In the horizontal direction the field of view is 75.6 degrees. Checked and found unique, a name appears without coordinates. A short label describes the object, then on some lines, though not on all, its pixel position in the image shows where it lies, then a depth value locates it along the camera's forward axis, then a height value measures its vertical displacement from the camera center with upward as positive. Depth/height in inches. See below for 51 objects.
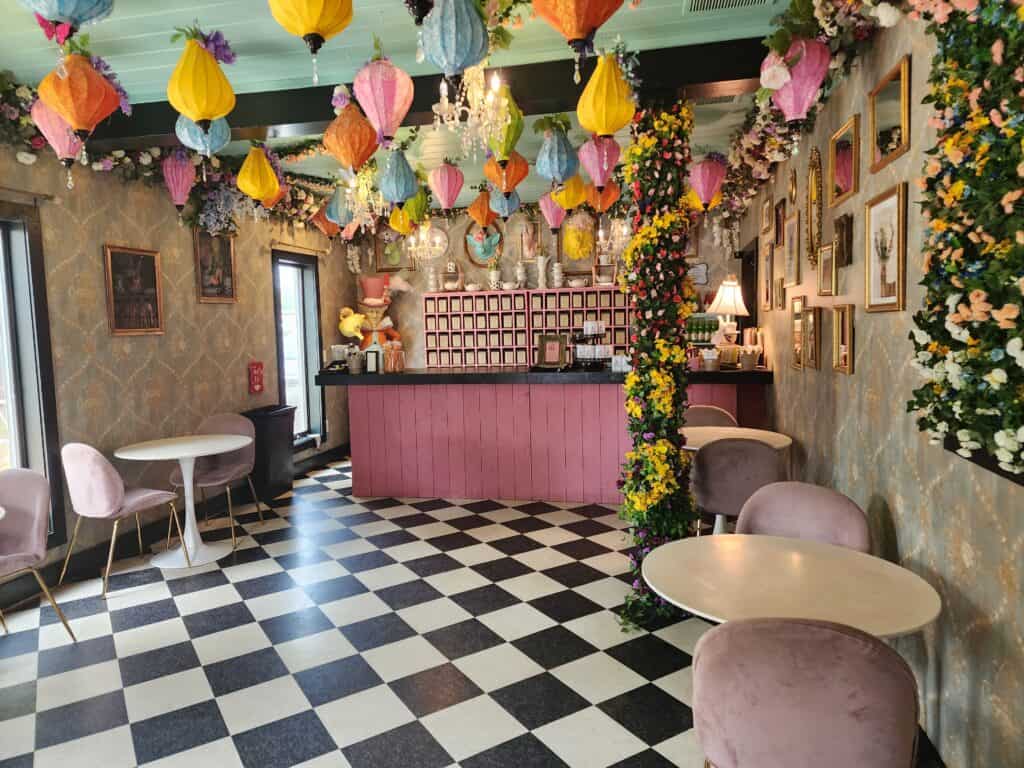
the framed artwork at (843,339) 118.7 -1.6
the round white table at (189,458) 169.2 -28.2
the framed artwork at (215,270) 219.1 +27.3
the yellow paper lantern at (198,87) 97.6 +39.1
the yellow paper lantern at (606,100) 106.0 +38.3
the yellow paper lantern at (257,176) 151.8 +39.9
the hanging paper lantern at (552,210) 210.8 +41.5
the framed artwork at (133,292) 182.2 +17.3
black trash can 234.2 -37.2
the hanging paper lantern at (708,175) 181.9 +44.1
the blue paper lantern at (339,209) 200.5 +42.0
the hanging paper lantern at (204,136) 122.6 +40.1
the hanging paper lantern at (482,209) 208.1 +41.8
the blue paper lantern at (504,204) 202.5 +42.3
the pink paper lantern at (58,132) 112.5 +38.3
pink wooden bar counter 216.8 -29.9
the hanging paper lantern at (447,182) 169.2 +41.5
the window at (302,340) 289.1 +2.9
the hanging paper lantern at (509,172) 158.7 +41.0
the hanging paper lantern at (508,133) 136.3 +43.3
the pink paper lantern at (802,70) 105.5 +42.1
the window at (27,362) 157.2 -1.6
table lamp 224.8 +11.3
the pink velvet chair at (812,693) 53.6 -30.0
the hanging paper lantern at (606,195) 210.8 +46.1
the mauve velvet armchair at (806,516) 94.7 -27.7
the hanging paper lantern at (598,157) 155.6 +43.0
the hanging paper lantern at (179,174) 168.9 +45.5
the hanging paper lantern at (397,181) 148.4 +36.7
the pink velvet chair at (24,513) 129.7 -31.4
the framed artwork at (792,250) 165.9 +21.3
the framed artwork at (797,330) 161.6 +0.3
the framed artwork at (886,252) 93.3 +11.6
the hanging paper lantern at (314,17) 72.2 +36.6
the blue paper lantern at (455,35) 74.7 +35.0
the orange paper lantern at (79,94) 96.0 +38.4
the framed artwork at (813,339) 143.9 -1.7
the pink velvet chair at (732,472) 138.8 -29.4
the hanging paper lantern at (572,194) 183.6 +40.3
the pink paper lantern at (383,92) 103.3 +39.8
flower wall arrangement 54.9 +8.5
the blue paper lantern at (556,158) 147.0 +40.5
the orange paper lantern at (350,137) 118.6 +37.6
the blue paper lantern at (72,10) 71.0 +37.6
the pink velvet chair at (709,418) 192.7 -24.4
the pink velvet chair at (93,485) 152.0 -30.6
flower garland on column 133.4 +0.4
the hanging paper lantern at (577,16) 70.1 +34.7
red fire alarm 244.8 -11.0
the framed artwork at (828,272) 129.5 +12.1
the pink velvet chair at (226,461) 191.0 -34.1
